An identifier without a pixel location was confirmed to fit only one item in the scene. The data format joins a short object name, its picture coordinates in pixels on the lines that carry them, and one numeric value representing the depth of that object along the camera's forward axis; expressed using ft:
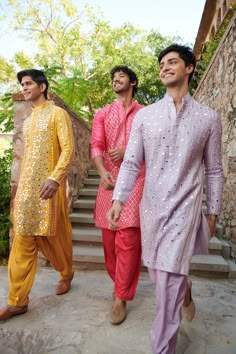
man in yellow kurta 7.25
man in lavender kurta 5.18
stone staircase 10.87
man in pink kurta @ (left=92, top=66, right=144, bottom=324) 7.30
